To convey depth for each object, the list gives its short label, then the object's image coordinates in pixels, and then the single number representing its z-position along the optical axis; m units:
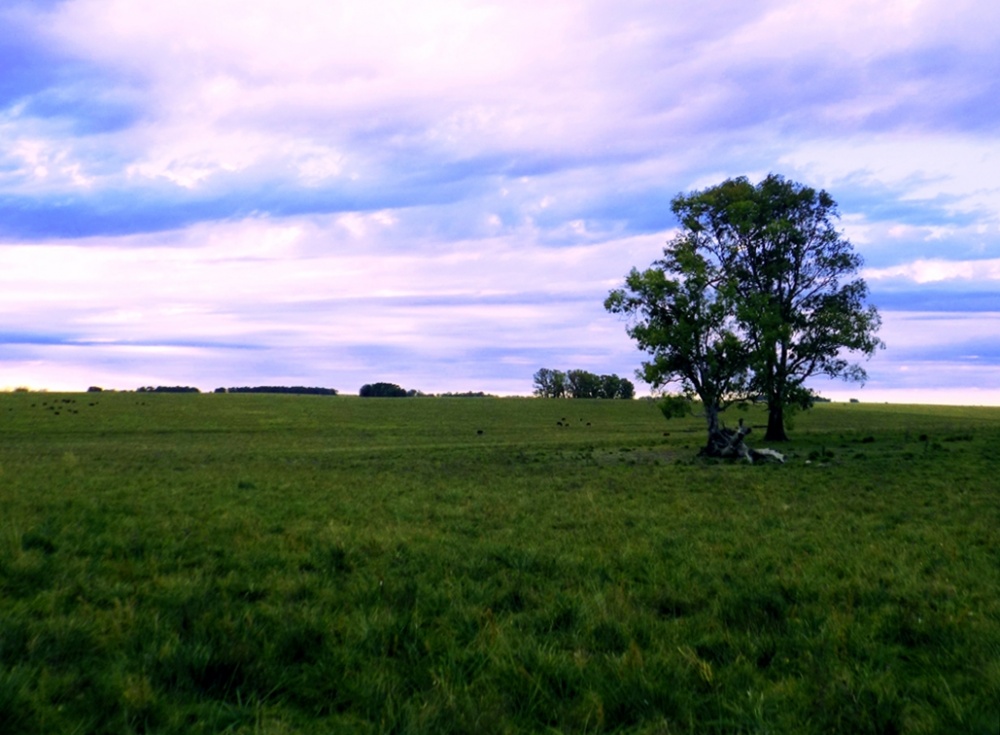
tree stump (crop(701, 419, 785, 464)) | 34.34
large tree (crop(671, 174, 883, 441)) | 44.62
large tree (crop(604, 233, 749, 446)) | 40.31
